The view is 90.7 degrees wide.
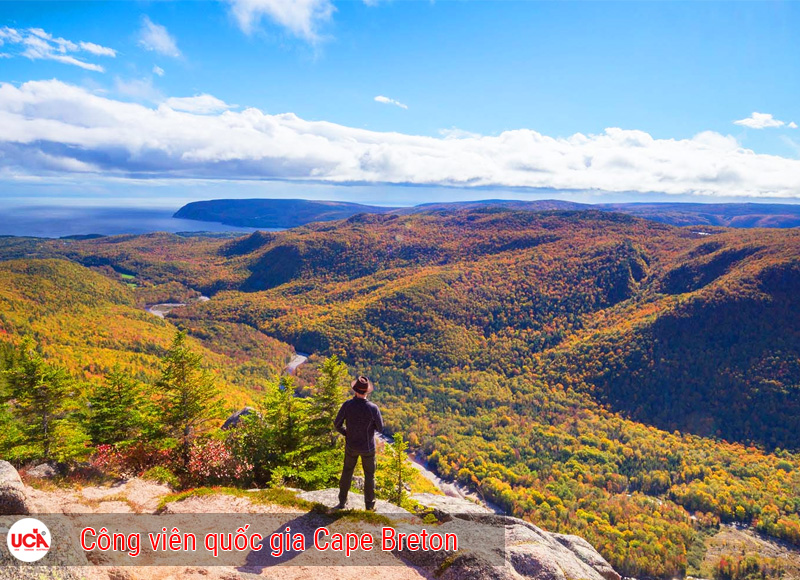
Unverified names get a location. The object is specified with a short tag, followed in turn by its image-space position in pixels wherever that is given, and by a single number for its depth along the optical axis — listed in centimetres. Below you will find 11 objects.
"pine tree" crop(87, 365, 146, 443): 1938
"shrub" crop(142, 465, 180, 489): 1577
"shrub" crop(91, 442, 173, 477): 1628
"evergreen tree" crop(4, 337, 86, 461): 1675
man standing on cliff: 1206
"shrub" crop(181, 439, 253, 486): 1675
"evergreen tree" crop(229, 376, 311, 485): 1767
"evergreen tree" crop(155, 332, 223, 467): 1908
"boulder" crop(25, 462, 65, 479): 1486
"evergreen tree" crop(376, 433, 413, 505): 1769
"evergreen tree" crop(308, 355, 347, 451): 1891
